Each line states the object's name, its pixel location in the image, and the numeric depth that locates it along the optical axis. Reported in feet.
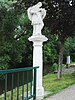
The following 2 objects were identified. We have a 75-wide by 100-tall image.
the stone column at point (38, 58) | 12.77
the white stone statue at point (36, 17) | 13.24
